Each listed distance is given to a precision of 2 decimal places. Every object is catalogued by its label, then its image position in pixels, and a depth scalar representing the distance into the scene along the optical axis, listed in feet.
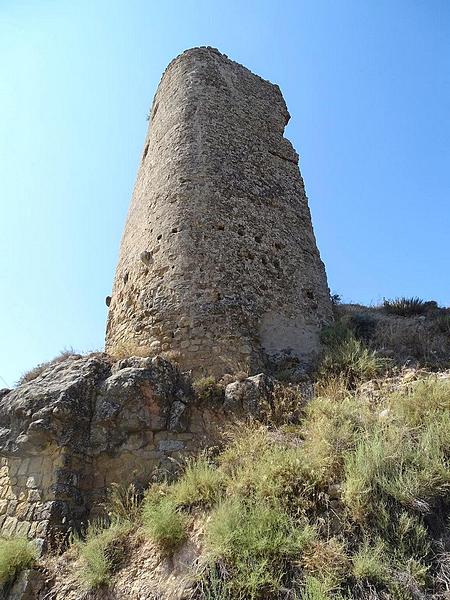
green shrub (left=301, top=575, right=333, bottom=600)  10.08
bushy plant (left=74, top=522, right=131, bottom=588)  13.10
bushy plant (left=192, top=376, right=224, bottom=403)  18.62
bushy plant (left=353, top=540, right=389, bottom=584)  10.53
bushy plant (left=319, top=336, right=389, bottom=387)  19.54
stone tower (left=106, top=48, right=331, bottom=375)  21.72
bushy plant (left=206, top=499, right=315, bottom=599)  10.93
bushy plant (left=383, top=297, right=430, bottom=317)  28.84
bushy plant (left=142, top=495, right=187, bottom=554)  12.98
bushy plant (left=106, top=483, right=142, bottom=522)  15.15
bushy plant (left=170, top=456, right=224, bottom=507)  14.05
